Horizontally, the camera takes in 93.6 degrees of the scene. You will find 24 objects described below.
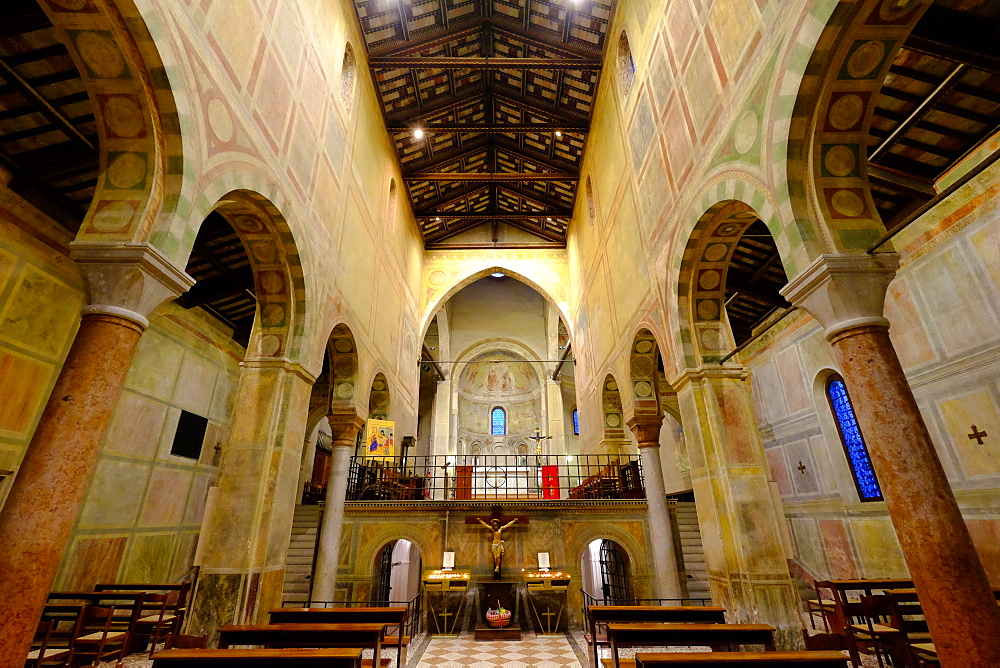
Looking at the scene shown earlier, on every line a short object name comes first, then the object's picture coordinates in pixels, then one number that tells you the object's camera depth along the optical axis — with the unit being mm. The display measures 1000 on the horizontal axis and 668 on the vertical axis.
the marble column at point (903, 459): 3107
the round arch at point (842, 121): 4035
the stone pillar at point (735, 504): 5855
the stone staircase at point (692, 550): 10274
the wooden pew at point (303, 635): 4379
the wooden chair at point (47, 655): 4602
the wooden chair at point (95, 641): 4922
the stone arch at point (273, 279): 6965
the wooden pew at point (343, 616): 5605
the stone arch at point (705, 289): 6887
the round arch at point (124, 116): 4035
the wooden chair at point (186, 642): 4033
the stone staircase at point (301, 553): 10234
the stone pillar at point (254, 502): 5867
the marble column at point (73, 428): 3121
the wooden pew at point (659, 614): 5434
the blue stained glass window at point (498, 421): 27219
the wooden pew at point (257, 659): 3281
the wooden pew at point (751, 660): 3117
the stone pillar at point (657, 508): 9133
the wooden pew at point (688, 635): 4184
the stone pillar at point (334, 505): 9258
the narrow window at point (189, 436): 10070
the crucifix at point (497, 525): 10375
